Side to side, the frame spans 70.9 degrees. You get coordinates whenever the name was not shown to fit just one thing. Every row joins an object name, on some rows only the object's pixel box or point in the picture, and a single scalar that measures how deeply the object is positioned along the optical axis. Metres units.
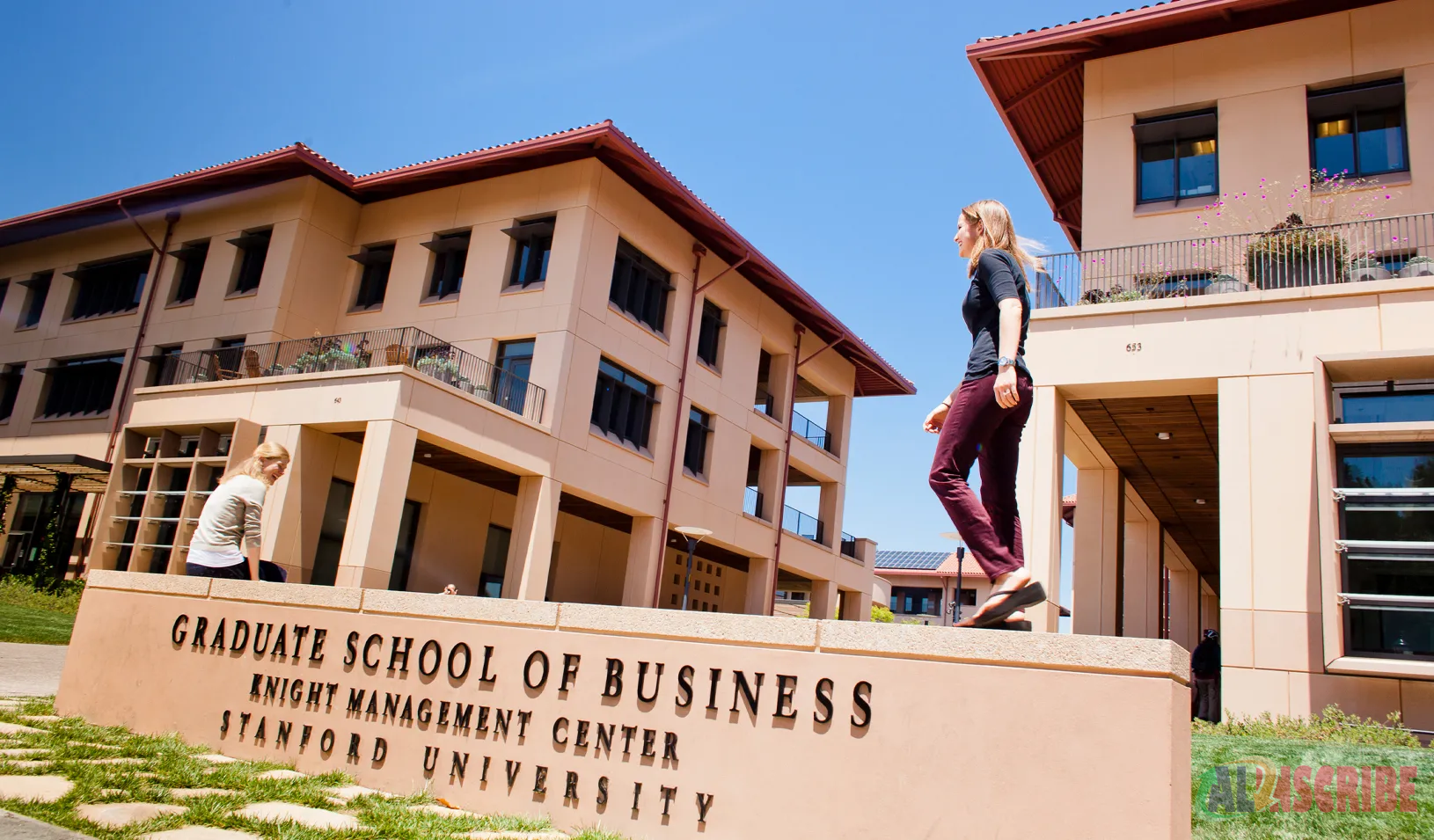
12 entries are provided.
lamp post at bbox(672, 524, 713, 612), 22.06
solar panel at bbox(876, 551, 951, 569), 58.59
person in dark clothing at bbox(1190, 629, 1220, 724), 17.98
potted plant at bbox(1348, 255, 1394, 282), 13.61
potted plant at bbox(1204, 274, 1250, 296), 14.44
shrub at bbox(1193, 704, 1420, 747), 10.88
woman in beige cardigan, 7.22
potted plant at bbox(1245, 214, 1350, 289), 14.26
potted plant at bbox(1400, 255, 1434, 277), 13.32
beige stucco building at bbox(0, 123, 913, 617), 19.31
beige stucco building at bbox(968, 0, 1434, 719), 12.22
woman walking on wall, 4.58
